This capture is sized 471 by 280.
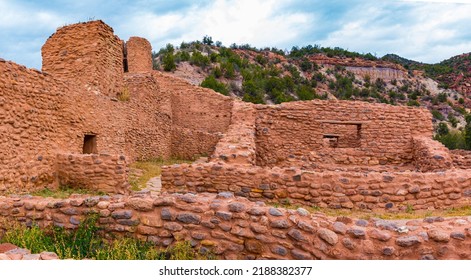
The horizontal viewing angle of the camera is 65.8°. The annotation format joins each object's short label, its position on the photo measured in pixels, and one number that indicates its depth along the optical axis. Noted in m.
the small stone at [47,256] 3.16
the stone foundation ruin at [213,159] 3.76
